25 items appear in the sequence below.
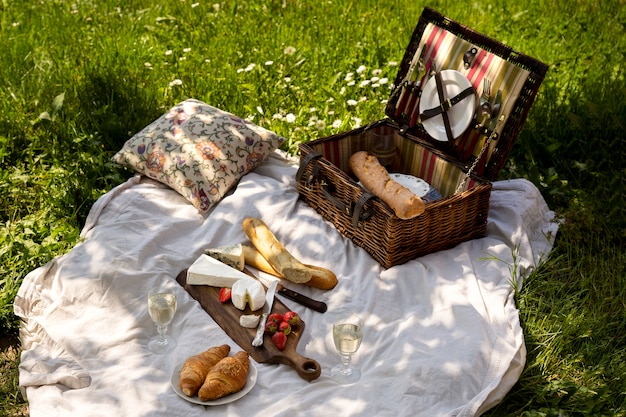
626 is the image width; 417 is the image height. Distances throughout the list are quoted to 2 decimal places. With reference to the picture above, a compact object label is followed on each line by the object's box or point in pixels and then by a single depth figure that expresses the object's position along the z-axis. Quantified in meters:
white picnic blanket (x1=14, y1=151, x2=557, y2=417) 2.69
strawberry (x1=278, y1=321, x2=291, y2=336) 2.90
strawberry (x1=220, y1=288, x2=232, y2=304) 3.12
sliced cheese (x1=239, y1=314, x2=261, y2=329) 2.99
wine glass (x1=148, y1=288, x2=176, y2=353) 2.75
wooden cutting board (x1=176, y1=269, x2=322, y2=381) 2.80
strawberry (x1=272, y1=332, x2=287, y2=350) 2.87
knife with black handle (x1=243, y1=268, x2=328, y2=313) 3.13
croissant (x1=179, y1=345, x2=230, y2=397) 2.64
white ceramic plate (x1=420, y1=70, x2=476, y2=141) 3.59
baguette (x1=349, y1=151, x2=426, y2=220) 3.15
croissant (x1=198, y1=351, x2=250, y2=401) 2.61
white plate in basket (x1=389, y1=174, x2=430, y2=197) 3.57
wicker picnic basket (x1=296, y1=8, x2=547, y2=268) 3.29
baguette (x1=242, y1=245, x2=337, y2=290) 3.21
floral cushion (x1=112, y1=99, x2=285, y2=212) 3.75
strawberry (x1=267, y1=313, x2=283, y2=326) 2.95
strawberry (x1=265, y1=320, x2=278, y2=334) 2.92
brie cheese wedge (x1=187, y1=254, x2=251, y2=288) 3.20
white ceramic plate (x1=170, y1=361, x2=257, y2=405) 2.63
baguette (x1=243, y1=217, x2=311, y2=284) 3.21
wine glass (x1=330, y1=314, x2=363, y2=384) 2.64
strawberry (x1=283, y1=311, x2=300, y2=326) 2.97
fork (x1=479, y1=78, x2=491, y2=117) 3.48
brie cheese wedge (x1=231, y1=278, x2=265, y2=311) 3.05
